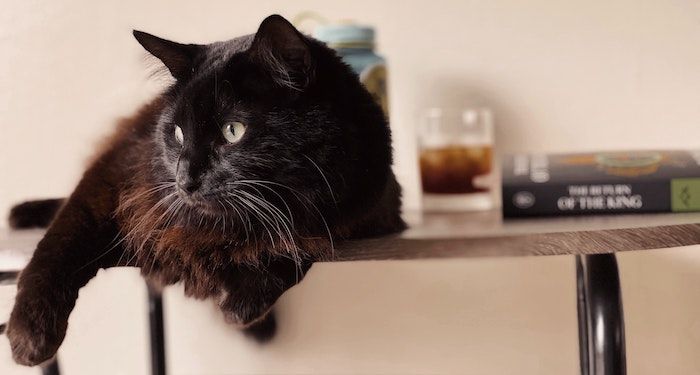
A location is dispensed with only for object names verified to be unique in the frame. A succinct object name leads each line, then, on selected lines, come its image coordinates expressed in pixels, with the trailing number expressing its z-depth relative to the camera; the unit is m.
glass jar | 0.98
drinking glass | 1.02
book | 0.80
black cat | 0.68
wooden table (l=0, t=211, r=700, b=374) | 0.66
